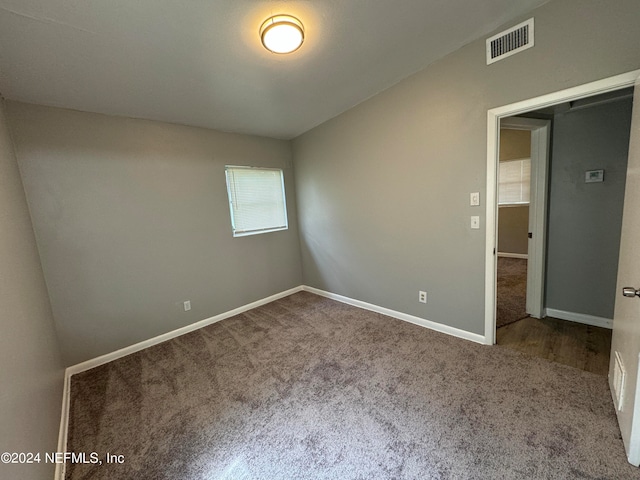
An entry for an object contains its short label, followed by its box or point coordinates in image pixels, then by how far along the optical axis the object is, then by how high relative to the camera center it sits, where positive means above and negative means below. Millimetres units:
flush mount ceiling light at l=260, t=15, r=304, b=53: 1616 +1136
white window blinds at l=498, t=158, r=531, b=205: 5354 +272
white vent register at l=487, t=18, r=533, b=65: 1906 +1171
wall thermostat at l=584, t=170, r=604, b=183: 2436 +118
